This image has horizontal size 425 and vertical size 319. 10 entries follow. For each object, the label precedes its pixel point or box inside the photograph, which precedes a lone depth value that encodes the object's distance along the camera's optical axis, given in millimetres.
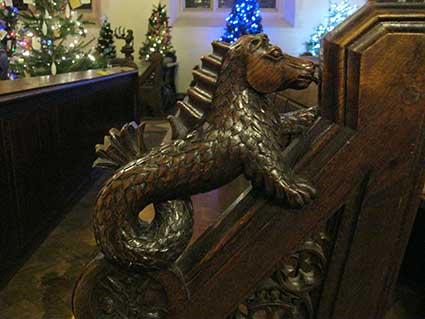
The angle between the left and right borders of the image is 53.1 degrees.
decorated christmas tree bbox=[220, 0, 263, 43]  7277
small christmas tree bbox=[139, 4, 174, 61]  7668
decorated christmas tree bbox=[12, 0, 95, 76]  5293
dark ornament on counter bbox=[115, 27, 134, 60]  7465
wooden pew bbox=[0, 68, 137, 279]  2277
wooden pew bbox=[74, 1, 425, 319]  425
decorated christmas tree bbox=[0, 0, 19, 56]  5656
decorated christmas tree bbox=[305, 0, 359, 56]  7601
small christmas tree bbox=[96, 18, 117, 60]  7488
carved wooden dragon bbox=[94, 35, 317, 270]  462
